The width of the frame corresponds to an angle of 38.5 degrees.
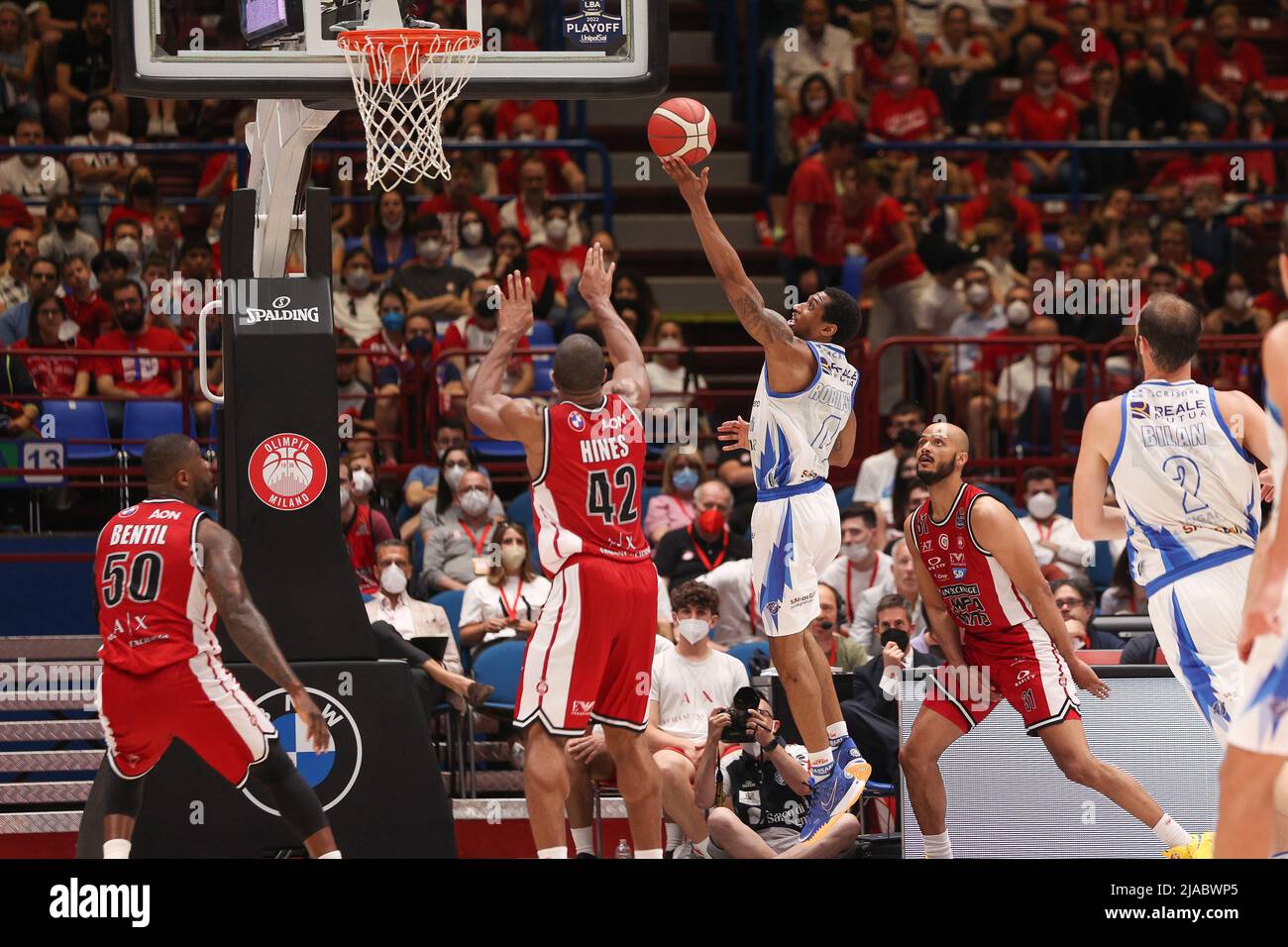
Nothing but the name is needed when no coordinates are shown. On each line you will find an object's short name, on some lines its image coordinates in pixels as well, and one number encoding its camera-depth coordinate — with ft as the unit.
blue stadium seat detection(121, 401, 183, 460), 39.99
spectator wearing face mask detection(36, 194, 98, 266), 43.16
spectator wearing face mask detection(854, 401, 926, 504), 39.75
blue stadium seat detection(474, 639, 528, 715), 32.99
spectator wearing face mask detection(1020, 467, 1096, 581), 38.11
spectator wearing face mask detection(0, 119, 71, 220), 45.73
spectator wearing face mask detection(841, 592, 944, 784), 30.53
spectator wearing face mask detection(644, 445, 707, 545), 38.96
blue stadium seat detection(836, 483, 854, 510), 40.42
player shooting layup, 26.78
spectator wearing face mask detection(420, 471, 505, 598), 37.47
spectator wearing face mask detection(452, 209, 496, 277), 44.57
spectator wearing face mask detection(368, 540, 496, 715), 32.40
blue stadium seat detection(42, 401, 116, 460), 39.86
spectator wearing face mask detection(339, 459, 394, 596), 35.99
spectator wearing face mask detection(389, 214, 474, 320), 43.24
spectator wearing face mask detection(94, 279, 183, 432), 40.47
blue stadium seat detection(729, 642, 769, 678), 34.04
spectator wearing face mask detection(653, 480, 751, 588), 36.65
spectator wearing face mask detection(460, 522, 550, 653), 34.86
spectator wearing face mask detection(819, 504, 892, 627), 36.73
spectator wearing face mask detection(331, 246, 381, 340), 43.47
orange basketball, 26.48
